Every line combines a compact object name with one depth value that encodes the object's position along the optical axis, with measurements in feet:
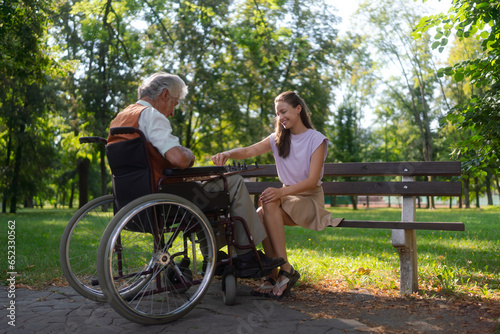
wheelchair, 10.09
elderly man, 11.21
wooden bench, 12.82
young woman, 13.02
